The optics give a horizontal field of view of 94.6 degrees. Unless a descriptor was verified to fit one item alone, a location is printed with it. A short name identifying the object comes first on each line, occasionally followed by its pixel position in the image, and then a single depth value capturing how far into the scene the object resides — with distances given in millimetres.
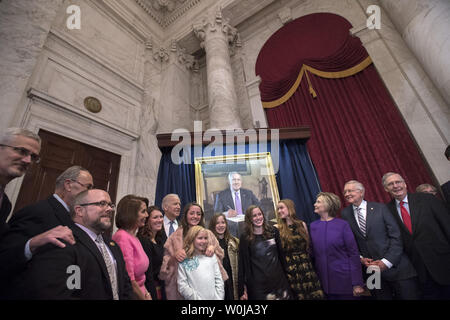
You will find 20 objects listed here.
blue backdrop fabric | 2852
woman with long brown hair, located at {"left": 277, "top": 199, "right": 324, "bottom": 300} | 1914
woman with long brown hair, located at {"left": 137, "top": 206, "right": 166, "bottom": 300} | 1684
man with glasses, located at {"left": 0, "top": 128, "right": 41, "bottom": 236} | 1256
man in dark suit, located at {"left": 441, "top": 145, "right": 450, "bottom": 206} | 2184
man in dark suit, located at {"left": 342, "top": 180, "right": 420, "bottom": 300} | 1883
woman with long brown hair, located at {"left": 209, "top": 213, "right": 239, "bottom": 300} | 2124
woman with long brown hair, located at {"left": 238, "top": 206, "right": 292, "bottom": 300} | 1905
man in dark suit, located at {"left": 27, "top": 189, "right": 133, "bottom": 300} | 906
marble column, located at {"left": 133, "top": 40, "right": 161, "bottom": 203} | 4691
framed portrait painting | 2766
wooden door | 3232
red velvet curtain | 3797
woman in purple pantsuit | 1887
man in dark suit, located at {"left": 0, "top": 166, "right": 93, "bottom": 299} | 982
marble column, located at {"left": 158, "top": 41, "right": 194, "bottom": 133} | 5490
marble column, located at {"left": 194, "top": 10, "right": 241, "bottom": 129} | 4676
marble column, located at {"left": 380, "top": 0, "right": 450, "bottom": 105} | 2900
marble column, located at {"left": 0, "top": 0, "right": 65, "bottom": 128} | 2842
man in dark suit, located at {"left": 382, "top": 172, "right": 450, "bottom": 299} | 1828
